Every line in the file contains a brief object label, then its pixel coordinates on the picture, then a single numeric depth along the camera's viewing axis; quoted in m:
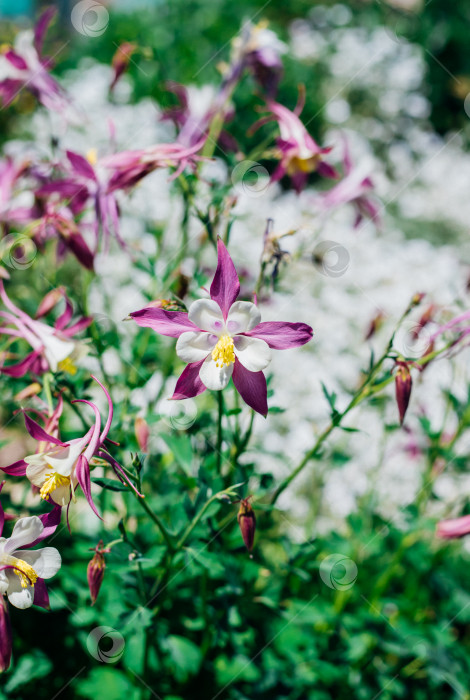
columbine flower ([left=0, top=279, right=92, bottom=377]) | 0.48
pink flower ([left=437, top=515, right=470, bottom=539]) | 0.47
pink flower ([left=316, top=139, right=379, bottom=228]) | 0.59
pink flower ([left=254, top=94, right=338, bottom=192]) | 0.53
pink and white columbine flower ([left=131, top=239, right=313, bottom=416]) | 0.43
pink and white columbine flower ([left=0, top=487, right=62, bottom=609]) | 0.42
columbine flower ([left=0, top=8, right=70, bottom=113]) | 0.56
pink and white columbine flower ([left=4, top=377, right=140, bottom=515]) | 0.41
